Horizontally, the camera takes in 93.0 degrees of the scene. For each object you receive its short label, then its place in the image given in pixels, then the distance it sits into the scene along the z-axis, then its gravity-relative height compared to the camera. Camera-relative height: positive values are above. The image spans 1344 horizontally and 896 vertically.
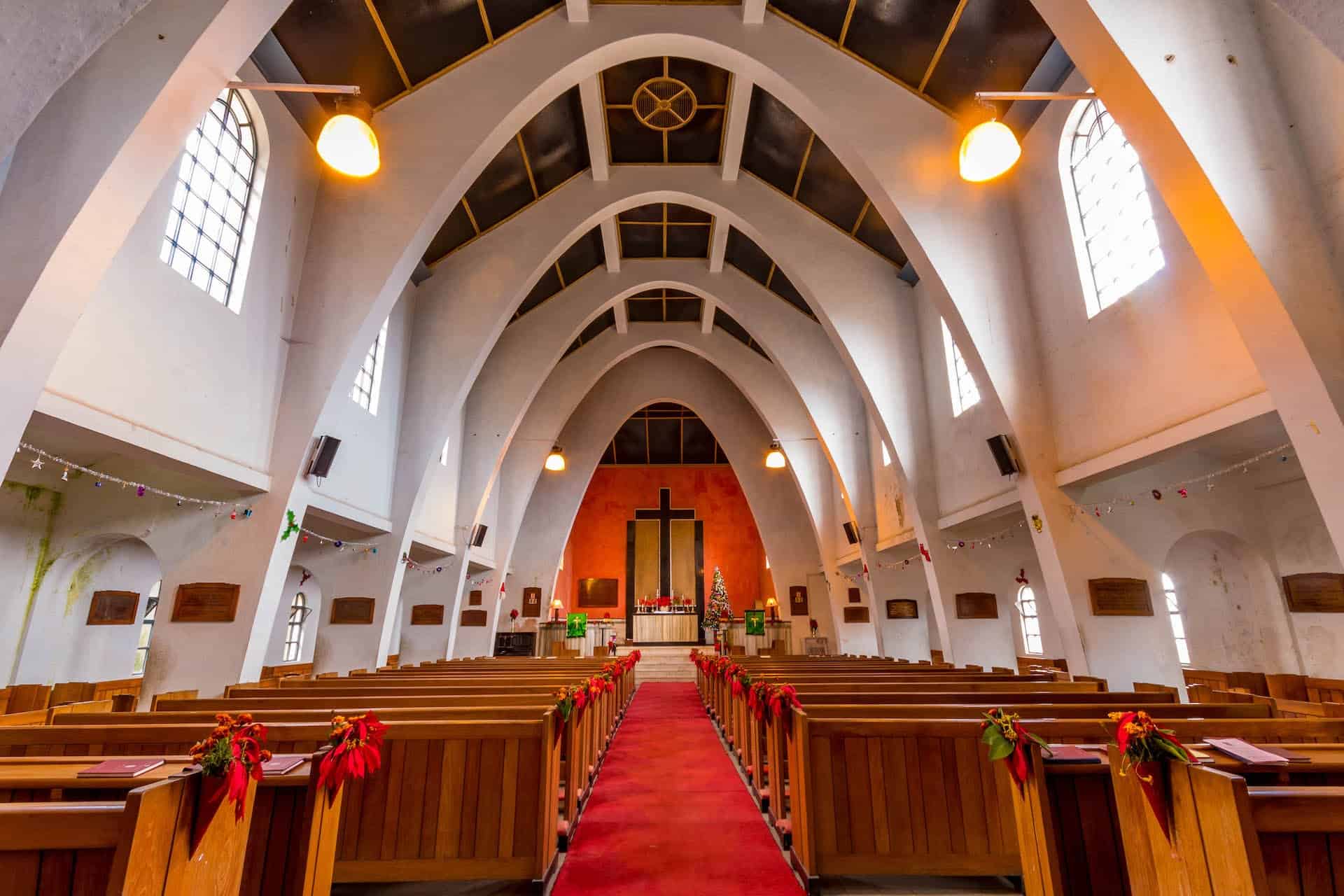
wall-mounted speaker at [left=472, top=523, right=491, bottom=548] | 12.59 +1.70
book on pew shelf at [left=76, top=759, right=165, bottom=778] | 2.24 -0.51
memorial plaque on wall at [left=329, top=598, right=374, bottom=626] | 9.29 +0.15
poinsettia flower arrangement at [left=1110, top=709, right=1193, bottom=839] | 1.87 -0.37
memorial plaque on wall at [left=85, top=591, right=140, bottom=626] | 8.19 +0.19
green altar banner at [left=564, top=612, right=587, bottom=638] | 15.32 -0.09
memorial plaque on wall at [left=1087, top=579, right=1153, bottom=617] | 6.44 +0.23
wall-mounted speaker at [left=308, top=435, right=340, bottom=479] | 7.00 +1.77
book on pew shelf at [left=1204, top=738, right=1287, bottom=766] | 2.27 -0.46
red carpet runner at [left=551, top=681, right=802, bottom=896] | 3.29 -1.29
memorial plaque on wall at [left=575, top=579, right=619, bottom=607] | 21.00 +0.92
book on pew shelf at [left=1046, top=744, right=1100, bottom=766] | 2.52 -0.52
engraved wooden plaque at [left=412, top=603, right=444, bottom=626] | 11.95 +0.13
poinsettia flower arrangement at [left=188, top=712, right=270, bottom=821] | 1.87 -0.38
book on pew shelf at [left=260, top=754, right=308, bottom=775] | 2.45 -0.54
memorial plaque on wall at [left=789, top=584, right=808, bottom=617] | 16.28 +0.55
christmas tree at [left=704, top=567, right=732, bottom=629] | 18.72 +0.45
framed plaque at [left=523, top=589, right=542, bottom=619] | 16.19 +0.46
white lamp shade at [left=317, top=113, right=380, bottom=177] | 4.82 +3.54
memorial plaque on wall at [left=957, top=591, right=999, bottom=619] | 8.98 +0.23
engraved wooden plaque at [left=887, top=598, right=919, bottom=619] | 11.78 +0.22
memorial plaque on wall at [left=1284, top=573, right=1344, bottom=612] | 6.61 +0.30
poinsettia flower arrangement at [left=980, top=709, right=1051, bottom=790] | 2.35 -0.42
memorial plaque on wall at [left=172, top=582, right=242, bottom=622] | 6.39 +0.20
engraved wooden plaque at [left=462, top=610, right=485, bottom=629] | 13.83 +0.07
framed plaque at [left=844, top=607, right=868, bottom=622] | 14.36 +0.16
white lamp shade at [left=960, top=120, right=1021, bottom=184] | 4.95 +3.60
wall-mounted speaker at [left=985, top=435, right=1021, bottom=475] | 6.96 +1.77
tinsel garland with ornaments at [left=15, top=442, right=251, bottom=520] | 6.56 +1.18
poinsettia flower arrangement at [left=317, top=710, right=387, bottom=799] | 2.30 -0.46
